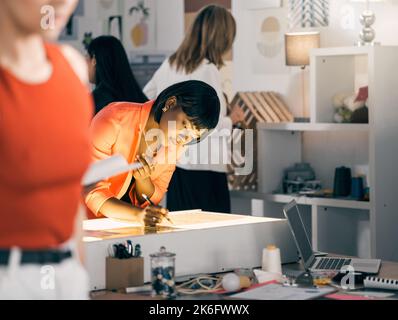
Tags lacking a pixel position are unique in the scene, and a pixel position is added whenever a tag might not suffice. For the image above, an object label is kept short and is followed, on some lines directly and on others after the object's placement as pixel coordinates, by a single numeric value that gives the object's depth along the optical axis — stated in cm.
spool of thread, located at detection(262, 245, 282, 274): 322
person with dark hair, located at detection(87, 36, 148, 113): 509
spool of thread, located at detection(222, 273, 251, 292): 300
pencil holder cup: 300
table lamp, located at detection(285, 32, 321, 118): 575
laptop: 339
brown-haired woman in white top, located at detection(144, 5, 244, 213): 538
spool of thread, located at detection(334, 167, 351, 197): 557
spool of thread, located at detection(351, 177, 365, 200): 546
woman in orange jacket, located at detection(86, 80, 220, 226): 347
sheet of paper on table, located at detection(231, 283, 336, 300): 284
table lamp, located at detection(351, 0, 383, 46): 535
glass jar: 285
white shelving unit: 524
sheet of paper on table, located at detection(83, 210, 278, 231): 342
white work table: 304
